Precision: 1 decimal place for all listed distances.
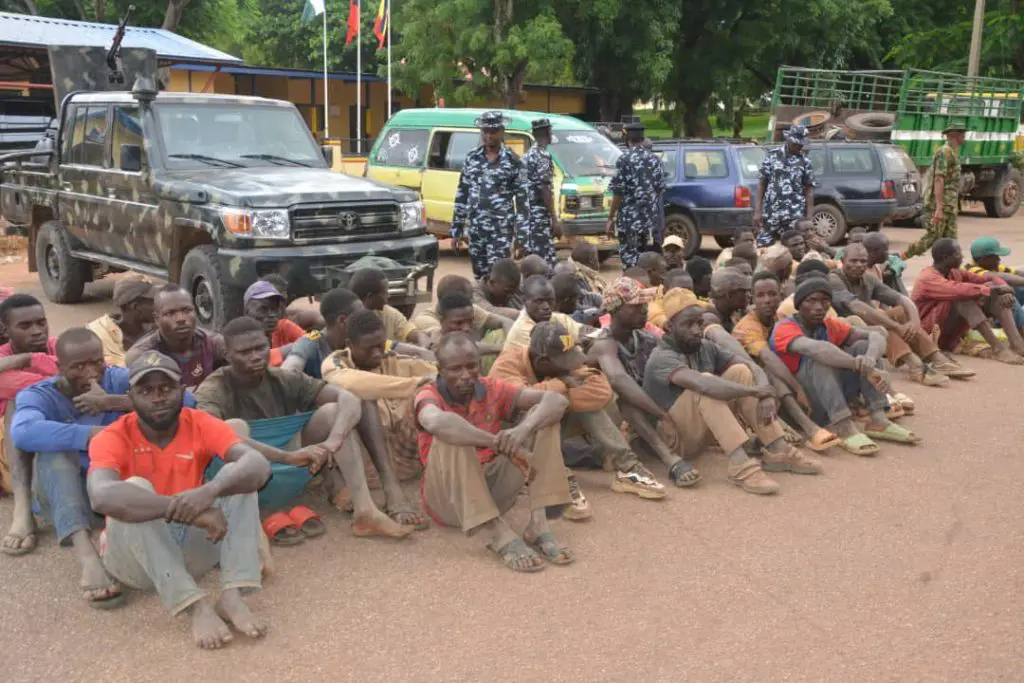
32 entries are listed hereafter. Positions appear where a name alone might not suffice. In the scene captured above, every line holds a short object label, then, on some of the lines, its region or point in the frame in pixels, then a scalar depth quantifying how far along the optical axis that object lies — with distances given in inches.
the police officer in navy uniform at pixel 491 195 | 364.8
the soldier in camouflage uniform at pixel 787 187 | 404.5
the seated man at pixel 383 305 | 244.5
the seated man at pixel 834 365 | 239.9
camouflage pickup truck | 318.0
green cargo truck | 754.8
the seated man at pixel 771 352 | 242.1
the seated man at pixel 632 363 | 221.1
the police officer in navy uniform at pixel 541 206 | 393.7
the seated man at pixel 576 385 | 203.3
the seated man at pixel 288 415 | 182.4
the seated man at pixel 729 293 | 257.8
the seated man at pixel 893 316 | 293.4
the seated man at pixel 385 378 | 197.9
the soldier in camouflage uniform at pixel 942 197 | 442.0
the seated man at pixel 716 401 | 215.8
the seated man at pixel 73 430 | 165.0
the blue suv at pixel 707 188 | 553.9
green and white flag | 1035.9
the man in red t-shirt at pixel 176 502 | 144.0
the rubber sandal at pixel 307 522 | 190.2
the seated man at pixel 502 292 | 275.1
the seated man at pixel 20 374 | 180.7
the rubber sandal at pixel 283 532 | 187.2
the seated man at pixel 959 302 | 323.6
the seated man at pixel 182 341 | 200.8
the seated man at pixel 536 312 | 230.8
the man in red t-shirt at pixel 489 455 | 175.3
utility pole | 969.5
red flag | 1083.9
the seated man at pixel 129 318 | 219.5
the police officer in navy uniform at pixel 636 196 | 410.6
